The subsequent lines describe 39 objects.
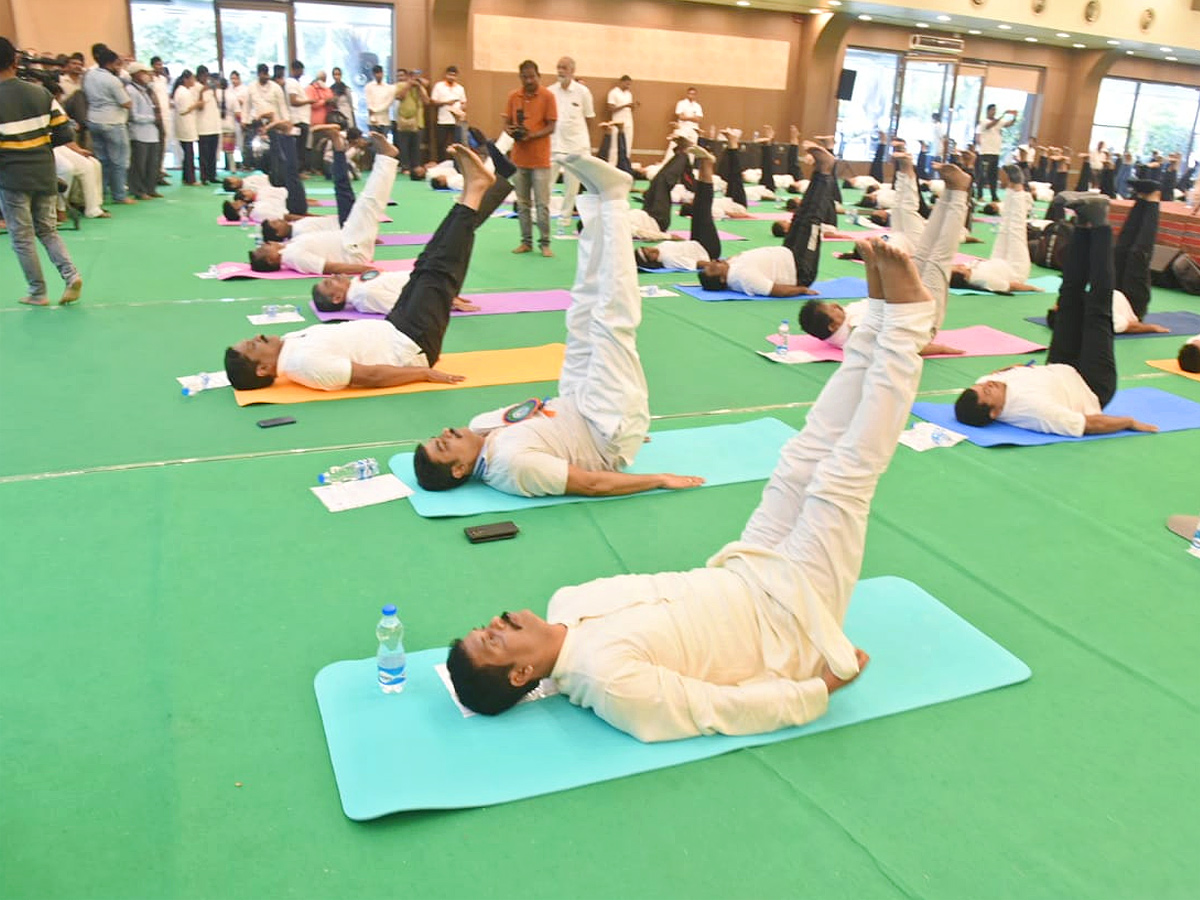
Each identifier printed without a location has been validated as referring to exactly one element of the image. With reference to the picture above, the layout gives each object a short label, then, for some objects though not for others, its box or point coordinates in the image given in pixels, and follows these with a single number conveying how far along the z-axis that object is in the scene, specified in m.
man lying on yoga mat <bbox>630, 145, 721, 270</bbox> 8.46
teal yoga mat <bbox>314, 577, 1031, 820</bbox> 2.21
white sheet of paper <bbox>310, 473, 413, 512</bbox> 3.69
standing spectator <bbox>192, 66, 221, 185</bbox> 12.76
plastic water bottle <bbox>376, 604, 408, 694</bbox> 2.52
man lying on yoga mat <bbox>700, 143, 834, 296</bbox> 7.45
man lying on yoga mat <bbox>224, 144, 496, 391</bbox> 4.89
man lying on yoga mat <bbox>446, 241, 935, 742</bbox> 2.31
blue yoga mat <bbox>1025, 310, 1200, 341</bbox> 7.36
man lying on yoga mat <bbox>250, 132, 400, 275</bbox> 6.75
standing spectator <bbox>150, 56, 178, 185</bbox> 12.09
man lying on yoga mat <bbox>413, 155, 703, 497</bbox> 3.70
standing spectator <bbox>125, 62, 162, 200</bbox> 11.20
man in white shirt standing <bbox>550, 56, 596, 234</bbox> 9.23
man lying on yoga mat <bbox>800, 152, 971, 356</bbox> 5.13
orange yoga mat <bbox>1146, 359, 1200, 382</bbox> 6.08
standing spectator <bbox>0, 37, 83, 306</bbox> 5.83
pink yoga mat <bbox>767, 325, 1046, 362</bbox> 6.15
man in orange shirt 8.38
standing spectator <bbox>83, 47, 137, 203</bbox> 10.29
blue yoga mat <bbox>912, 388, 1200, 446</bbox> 4.68
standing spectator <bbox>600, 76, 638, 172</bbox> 16.77
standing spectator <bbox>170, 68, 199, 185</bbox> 12.70
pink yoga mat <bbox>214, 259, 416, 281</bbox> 7.61
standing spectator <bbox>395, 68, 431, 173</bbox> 14.97
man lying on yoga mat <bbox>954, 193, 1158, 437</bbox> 4.65
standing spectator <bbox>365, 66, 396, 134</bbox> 14.95
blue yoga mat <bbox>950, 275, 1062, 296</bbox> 8.38
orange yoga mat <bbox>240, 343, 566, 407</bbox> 4.91
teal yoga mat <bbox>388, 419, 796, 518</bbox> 3.73
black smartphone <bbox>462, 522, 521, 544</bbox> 3.44
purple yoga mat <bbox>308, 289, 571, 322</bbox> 7.02
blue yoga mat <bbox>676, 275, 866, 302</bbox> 7.62
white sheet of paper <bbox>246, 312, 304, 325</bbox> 6.32
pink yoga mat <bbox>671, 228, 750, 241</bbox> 10.51
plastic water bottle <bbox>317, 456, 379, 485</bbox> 3.90
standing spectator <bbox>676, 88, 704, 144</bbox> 18.05
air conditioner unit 20.16
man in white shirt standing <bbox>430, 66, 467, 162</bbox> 15.38
